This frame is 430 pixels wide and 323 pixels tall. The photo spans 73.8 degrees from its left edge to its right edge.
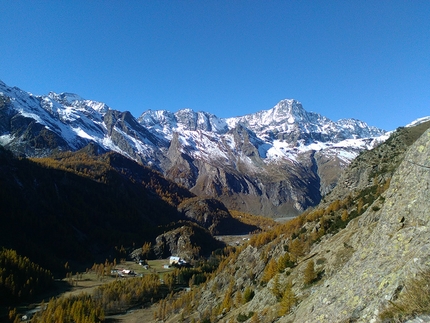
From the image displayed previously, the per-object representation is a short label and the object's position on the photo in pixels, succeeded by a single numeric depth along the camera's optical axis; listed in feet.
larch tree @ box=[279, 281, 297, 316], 96.62
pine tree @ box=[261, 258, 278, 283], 182.13
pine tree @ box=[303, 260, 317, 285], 110.42
